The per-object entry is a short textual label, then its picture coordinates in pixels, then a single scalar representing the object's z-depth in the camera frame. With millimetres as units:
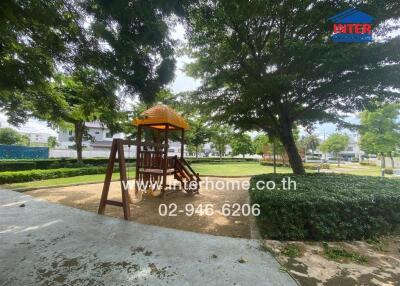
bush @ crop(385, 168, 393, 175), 18609
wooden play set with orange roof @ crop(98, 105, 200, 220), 7625
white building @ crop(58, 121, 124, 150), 41438
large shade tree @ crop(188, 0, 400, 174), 5984
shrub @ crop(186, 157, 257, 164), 30028
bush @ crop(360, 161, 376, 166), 37209
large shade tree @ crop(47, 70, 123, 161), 4059
